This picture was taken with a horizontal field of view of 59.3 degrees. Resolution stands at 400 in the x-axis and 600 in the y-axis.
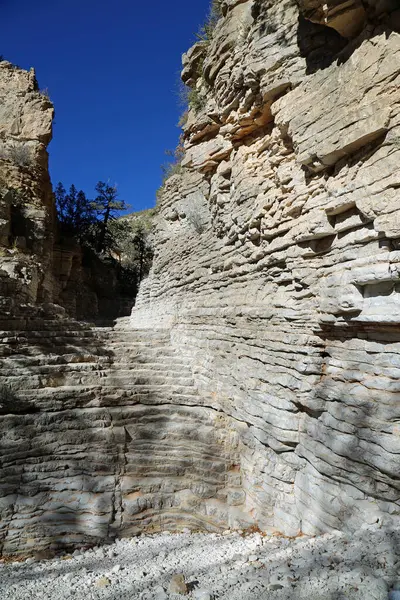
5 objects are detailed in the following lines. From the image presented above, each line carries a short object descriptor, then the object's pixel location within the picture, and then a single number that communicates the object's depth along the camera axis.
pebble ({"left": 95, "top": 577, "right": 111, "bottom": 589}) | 3.38
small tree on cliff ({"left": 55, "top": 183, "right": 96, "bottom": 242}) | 18.39
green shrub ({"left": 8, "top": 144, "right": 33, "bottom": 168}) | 12.22
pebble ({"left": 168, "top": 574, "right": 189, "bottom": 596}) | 2.97
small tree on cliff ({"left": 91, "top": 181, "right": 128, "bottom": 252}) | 19.61
